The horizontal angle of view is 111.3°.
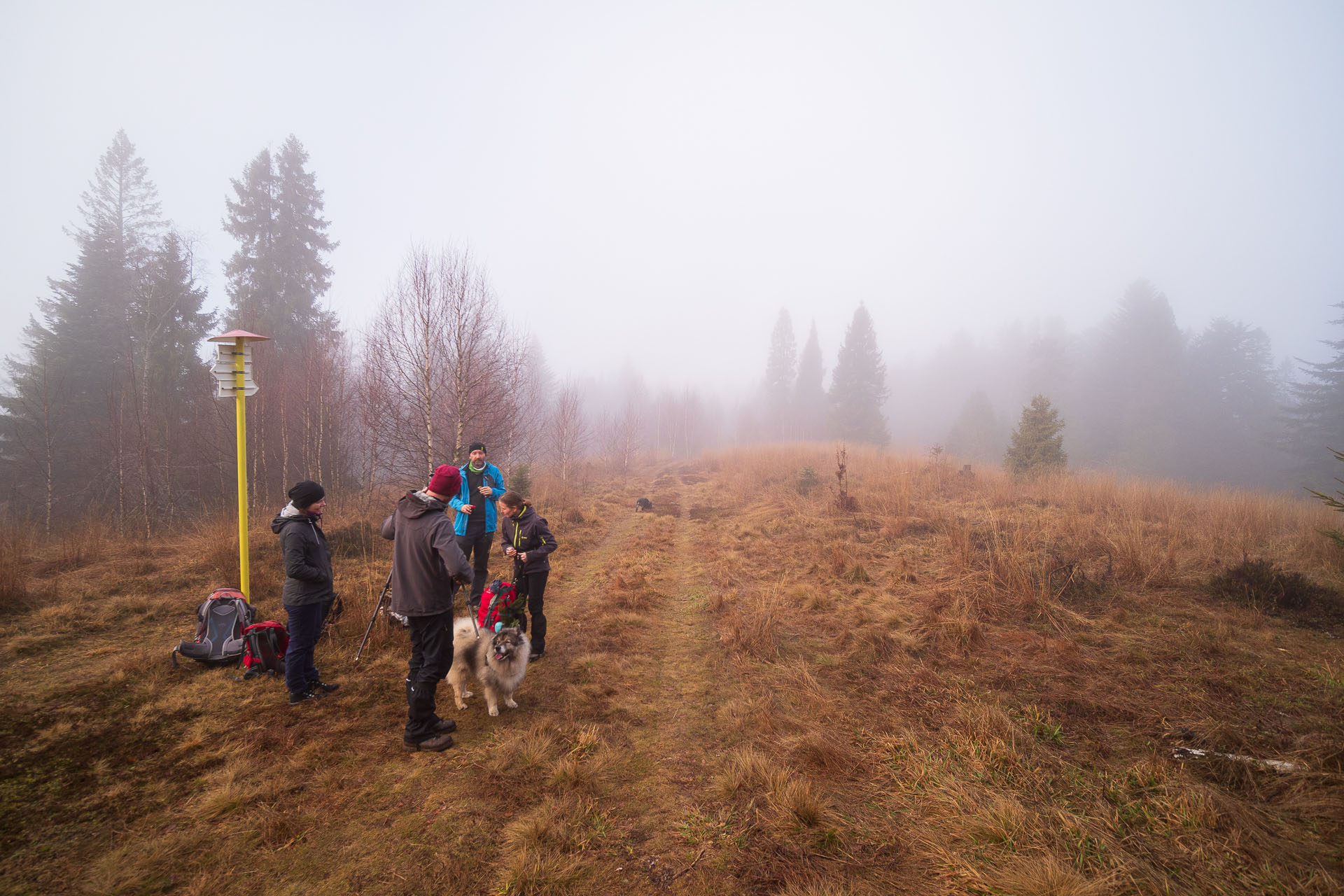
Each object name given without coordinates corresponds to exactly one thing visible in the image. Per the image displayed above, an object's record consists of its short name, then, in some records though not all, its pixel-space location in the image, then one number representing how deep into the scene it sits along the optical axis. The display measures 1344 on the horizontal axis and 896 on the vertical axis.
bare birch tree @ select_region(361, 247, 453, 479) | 10.28
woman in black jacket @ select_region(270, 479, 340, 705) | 4.37
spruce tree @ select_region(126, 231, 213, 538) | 13.59
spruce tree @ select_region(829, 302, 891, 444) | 35.41
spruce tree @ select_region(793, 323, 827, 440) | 42.25
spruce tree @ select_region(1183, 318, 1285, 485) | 30.81
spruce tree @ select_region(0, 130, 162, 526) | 14.59
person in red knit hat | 3.84
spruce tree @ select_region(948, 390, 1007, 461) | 36.06
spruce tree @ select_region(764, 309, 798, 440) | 43.59
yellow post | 5.76
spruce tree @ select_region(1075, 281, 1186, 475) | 30.98
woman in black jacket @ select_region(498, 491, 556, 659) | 5.30
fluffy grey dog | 4.35
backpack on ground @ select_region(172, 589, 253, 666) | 4.96
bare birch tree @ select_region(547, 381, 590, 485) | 22.36
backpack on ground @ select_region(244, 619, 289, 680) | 4.85
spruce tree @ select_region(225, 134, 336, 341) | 17.81
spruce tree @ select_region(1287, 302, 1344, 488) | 23.83
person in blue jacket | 6.07
